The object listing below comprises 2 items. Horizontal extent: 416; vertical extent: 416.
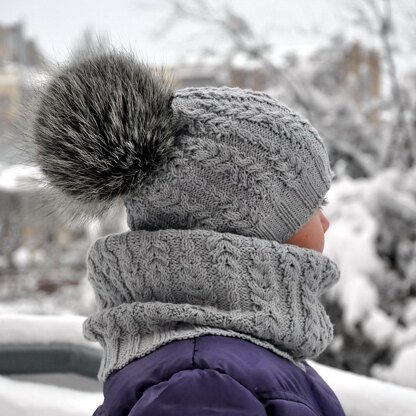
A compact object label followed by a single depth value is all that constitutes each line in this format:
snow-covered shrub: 5.18
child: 1.09
